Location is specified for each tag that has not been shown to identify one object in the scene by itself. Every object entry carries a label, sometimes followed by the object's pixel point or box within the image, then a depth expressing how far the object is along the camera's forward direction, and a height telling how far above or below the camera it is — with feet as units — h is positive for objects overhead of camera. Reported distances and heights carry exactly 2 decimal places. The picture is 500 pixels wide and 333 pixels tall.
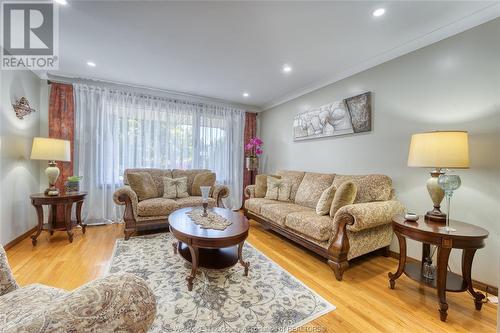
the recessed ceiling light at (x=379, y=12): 6.31 +4.55
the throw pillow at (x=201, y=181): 12.82 -1.18
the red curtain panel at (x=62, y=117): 11.45 +2.27
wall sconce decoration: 9.05 +2.17
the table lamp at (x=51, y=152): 9.29 +0.29
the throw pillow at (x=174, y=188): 11.78 -1.51
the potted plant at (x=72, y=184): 10.62 -1.24
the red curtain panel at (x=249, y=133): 16.84 +2.32
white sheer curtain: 12.03 +1.47
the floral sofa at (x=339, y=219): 6.98 -2.12
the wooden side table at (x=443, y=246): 5.18 -2.01
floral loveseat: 9.79 -2.17
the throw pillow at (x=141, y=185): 11.03 -1.28
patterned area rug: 4.91 -3.67
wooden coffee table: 6.07 -2.28
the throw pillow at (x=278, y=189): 11.89 -1.51
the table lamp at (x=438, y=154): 5.87 +0.32
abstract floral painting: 9.65 +2.32
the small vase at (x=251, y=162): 15.69 +0.02
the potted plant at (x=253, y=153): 15.70 +0.71
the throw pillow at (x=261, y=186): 12.85 -1.42
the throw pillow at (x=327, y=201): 8.46 -1.50
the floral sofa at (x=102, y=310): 1.66 -1.28
